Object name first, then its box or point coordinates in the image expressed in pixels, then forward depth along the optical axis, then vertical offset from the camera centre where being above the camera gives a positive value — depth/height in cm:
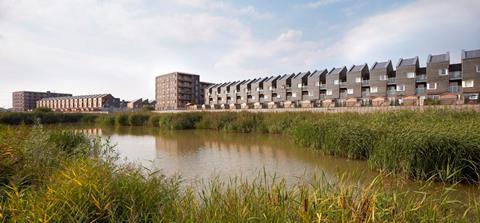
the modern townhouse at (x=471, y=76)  2917 +386
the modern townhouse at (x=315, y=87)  4214 +380
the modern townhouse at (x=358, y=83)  3744 +397
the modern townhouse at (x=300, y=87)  4462 +399
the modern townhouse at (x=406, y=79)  3338 +412
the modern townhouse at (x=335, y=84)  3975 +414
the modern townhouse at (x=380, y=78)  3550 +439
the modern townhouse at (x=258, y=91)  5041 +373
